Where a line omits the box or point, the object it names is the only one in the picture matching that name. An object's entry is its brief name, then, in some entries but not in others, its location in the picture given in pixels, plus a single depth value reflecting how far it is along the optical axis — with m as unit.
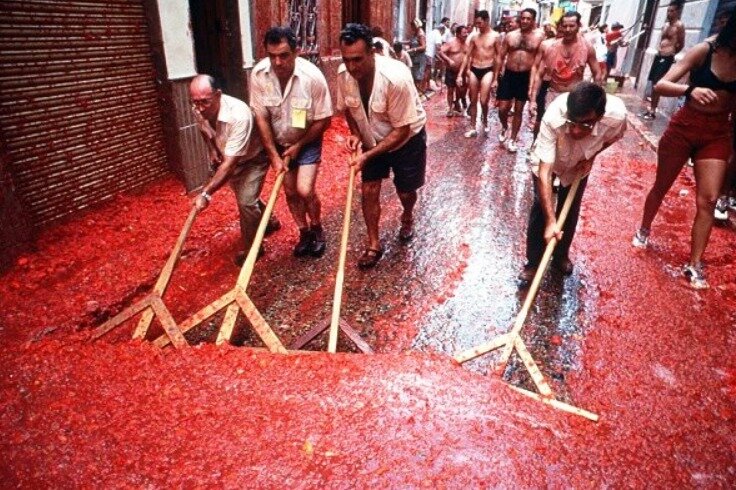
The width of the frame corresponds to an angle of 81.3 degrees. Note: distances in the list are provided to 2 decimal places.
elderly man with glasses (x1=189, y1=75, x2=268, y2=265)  3.07
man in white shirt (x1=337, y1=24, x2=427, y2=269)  2.99
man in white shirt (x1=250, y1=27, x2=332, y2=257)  3.25
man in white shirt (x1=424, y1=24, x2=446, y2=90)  13.33
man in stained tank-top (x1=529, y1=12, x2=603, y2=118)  5.50
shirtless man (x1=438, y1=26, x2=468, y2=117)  9.71
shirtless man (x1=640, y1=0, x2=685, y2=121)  8.66
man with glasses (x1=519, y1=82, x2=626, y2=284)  2.53
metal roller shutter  3.48
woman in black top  3.02
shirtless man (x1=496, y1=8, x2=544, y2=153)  6.51
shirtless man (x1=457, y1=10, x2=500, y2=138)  7.50
